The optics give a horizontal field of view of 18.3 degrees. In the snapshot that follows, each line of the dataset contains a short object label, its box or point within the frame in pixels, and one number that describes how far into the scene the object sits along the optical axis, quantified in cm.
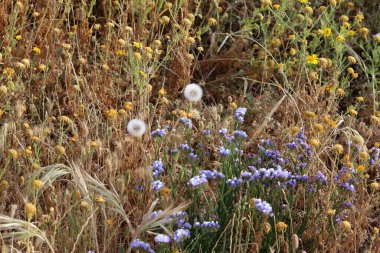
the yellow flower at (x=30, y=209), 349
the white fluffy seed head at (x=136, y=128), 469
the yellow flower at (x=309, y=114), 490
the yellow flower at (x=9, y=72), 516
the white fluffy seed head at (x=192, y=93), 498
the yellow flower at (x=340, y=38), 561
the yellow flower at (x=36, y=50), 548
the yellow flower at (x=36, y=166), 418
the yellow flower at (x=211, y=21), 607
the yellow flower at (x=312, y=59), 581
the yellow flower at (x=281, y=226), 396
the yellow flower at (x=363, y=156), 455
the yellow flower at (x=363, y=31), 604
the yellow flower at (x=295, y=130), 483
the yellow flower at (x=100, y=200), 401
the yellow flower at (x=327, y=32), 589
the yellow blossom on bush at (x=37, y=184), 365
